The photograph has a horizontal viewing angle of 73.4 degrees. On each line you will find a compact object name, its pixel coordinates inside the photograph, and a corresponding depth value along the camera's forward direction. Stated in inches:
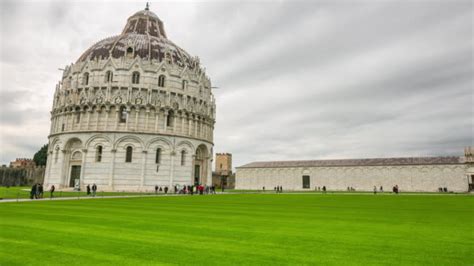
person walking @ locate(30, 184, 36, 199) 1087.3
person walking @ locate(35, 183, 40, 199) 1126.8
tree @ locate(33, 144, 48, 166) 3597.4
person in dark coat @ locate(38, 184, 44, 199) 1138.8
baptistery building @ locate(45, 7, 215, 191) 1851.6
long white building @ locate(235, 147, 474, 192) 2522.1
